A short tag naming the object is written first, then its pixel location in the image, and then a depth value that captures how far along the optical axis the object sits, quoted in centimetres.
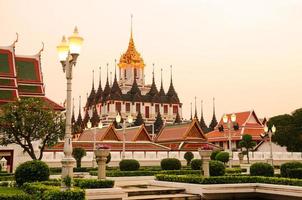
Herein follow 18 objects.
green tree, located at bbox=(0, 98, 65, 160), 2398
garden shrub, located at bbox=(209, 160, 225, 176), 1800
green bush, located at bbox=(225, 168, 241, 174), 2384
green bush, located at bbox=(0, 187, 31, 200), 1214
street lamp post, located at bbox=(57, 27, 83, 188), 1100
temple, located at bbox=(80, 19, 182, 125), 9050
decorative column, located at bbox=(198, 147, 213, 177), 1669
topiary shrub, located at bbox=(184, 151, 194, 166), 3816
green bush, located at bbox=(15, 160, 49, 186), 1544
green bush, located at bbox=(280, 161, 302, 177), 1767
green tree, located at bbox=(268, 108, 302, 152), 5247
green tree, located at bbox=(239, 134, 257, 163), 4206
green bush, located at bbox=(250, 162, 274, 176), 1803
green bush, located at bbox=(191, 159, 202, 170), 2666
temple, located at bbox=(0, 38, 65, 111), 3534
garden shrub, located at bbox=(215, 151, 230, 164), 3008
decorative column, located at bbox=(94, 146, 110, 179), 1570
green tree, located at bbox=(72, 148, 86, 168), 3190
